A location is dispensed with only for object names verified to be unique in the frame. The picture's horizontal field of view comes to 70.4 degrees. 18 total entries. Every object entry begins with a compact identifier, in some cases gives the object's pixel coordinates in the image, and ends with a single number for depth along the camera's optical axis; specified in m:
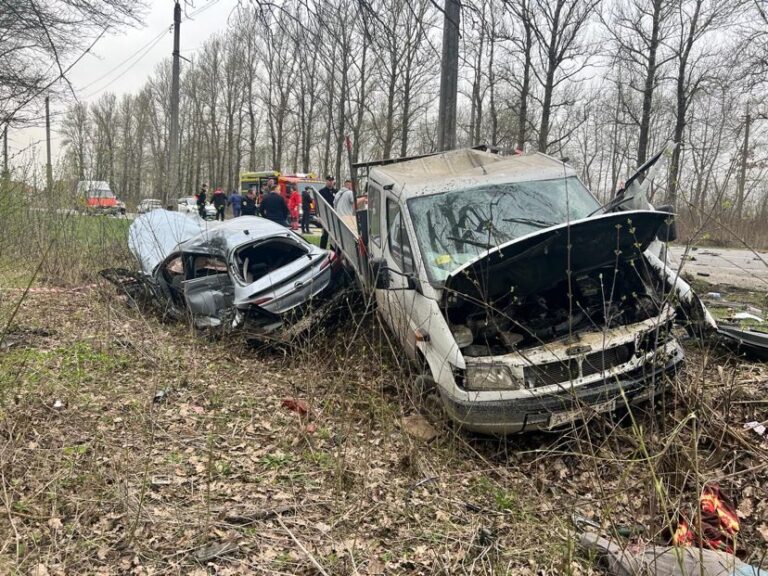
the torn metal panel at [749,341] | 5.13
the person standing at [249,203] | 18.97
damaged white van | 4.02
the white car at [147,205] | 11.80
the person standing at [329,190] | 15.02
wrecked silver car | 6.68
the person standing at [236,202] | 23.36
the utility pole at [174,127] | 17.67
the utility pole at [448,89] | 8.58
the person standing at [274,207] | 14.19
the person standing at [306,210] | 20.08
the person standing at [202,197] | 22.78
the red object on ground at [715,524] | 2.86
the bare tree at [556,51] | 16.12
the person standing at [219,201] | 21.42
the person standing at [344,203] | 8.34
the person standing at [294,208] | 22.86
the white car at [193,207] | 24.73
